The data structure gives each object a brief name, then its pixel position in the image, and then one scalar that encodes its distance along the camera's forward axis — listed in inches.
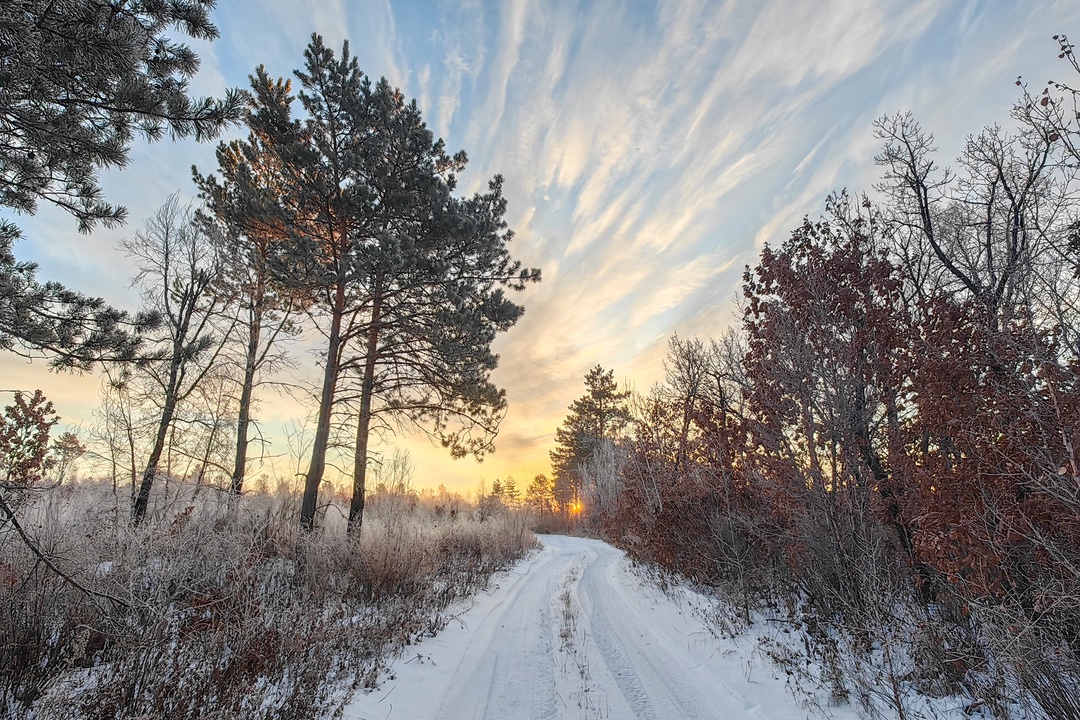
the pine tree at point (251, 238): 350.9
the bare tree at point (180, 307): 397.7
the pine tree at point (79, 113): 129.8
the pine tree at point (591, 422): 1556.3
